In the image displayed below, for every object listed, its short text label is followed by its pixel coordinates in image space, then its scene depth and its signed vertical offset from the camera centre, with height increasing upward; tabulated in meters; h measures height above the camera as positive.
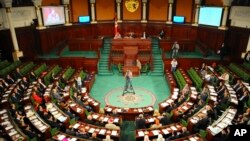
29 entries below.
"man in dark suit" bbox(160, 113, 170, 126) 10.67 -4.88
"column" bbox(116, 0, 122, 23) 22.28 +0.06
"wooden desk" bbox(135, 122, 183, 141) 9.66 -4.96
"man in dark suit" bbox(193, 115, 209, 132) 10.00 -4.77
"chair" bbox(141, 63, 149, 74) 18.73 -4.56
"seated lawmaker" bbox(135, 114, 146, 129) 10.37 -4.85
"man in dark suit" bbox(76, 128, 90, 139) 9.27 -4.80
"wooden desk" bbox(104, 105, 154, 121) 11.78 -4.94
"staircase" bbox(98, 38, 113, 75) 18.74 -3.99
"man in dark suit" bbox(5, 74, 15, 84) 14.09 -4.00
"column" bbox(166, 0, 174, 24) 21.47 +0.01
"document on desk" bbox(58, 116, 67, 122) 10.38 -4.67
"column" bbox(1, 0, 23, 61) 16.33 -1.46
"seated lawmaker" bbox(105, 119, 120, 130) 10.24 -4.91
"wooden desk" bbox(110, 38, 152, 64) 19.20 -3.06
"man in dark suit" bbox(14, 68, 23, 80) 14.70 -3.87
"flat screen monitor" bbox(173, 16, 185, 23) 21.50 -0.81
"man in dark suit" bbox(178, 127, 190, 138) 9.33 -4.80
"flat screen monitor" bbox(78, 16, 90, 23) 22.06 -0.74
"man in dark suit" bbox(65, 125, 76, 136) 9.50 -4.80
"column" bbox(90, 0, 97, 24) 22.08 -0.11
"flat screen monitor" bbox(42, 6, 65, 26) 19.45 -0.32
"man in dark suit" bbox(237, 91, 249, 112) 11.65 -4.45
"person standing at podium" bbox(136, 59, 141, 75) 18.30 -4.07
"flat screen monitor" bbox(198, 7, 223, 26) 18.83 -0.50
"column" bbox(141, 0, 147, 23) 22.20 -0.06
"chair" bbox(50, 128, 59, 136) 9.55 -4.81
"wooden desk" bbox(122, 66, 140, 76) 18.25 -4.45
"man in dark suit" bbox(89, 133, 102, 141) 9.19 -4.86
